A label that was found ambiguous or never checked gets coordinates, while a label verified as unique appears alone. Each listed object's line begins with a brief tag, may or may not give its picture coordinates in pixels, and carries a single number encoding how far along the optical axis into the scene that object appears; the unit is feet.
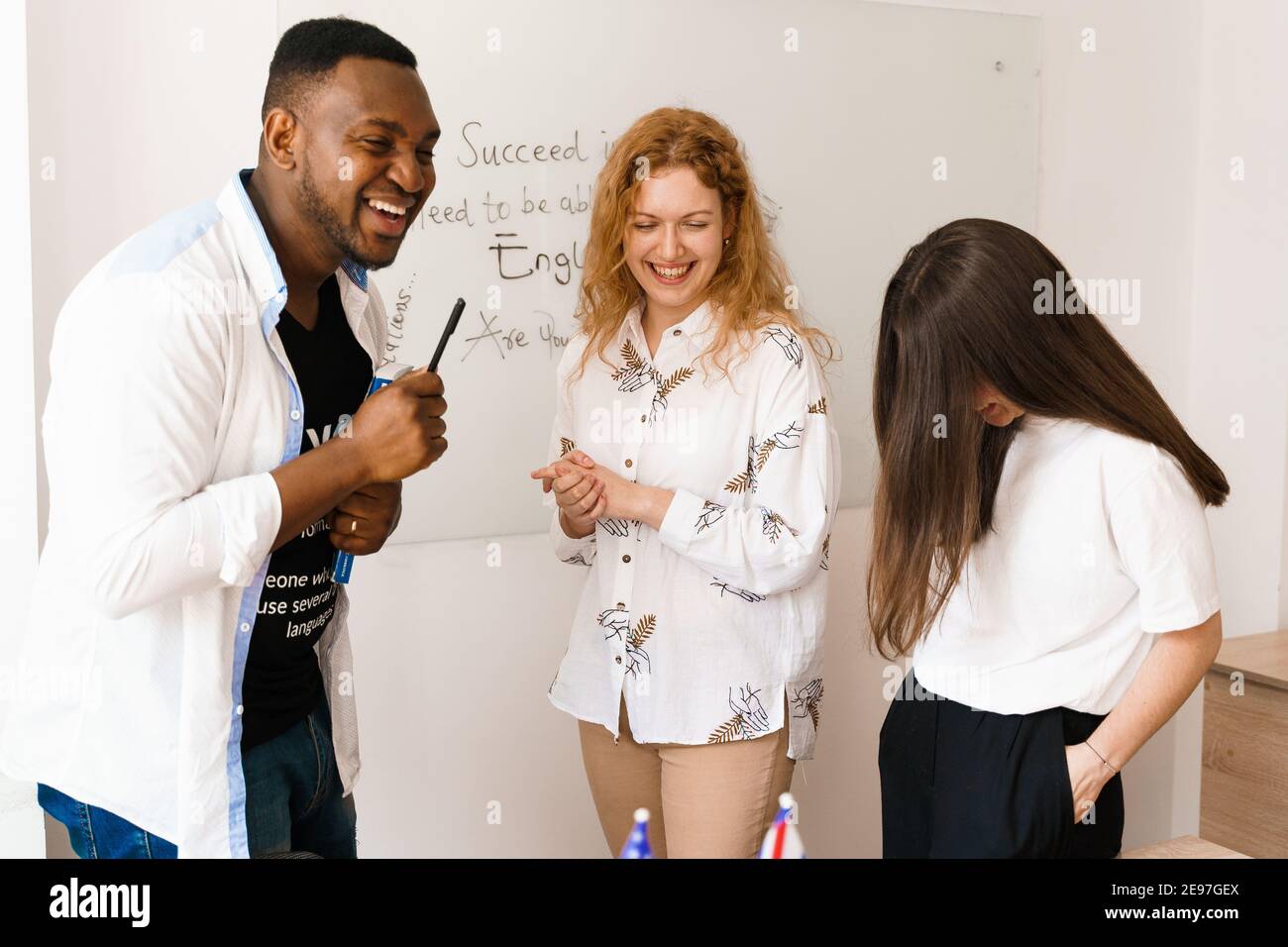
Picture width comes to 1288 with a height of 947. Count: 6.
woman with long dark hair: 4.37
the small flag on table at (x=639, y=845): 2.67
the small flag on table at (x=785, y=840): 2.81
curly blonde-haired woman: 5.86
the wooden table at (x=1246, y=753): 7.94
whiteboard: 7.48
